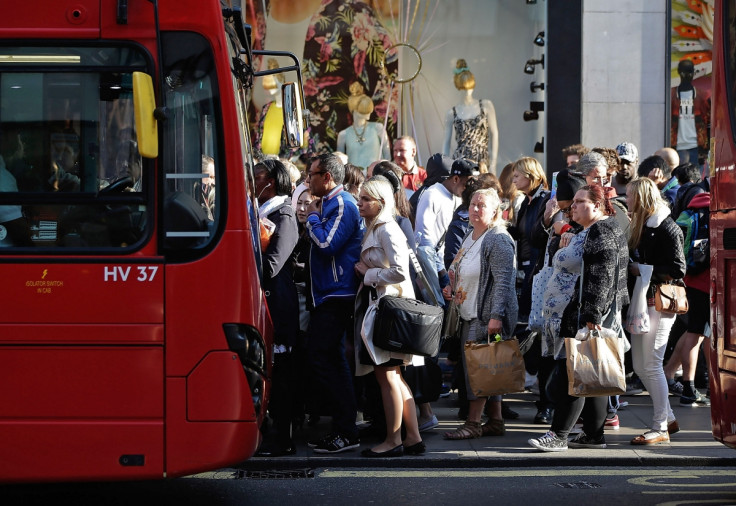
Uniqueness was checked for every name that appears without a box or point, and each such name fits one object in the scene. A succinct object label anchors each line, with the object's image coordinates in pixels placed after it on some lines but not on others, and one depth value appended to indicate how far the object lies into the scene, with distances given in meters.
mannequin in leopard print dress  15.70
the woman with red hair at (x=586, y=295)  7.74
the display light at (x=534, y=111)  15.51
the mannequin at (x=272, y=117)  14.20
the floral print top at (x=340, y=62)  16.05
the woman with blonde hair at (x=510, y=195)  10.69
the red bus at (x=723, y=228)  6.16
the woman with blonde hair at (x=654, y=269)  8.40
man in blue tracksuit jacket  7.99
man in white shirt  10.26
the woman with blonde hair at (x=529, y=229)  9.59
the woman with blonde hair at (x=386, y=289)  7.78
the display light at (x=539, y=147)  15.48
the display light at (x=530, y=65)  15.74
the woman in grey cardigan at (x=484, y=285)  8.27
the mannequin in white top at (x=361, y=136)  15.90
